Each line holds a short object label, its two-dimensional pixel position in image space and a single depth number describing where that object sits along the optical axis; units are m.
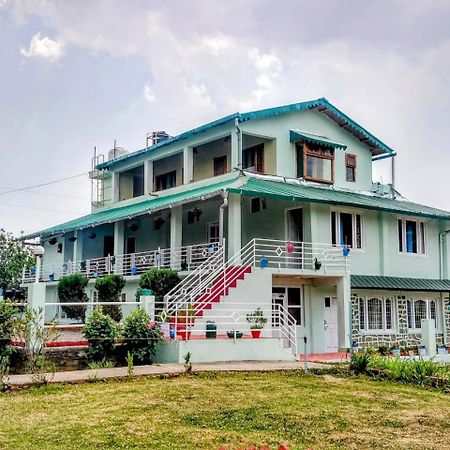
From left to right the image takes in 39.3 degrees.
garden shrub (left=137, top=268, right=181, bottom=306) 21.44
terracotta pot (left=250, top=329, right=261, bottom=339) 17.94
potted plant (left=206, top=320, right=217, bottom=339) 17.22
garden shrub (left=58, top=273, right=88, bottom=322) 26.40
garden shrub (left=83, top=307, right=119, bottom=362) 15.48
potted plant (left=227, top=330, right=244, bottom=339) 17.53
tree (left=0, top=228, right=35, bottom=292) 47.75
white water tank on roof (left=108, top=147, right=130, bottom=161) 33.99
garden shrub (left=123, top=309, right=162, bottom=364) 16.14
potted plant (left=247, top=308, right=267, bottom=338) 18.43
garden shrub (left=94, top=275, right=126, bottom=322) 23.86
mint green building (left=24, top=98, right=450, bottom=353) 20.91
